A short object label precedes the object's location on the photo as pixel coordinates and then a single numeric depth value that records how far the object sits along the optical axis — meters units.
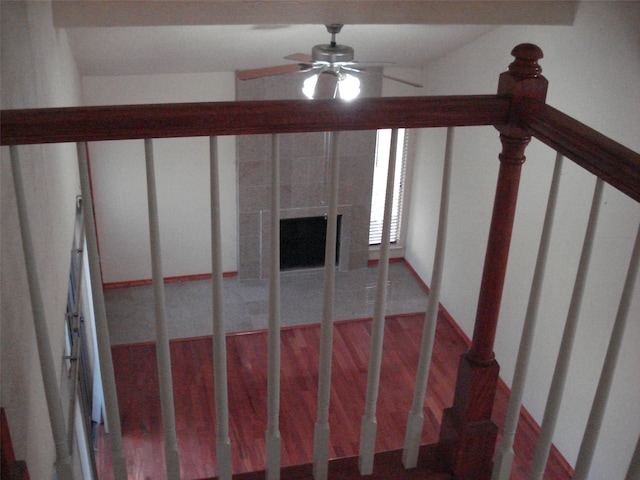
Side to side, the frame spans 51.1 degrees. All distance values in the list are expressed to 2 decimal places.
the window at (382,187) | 6.59
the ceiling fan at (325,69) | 3.89
